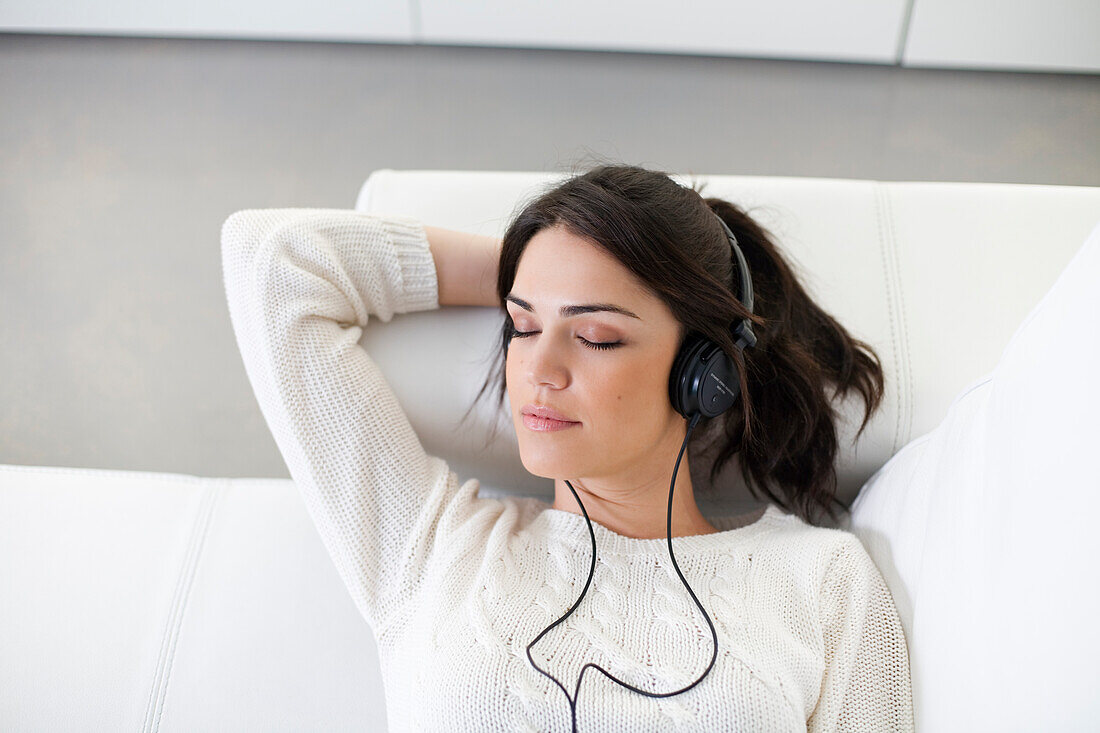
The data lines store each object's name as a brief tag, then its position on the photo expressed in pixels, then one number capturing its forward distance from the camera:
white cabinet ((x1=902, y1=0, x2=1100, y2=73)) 2.34
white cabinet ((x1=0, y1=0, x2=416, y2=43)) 2.41
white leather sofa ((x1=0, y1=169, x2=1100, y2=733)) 1.04
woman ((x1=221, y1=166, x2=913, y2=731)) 0.94
